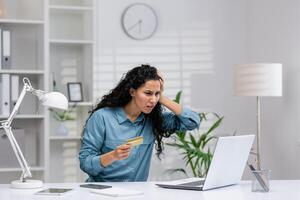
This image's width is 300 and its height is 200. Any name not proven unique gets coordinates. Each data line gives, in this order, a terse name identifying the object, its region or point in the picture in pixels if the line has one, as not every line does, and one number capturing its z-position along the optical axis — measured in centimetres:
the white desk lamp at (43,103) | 288
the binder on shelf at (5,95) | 464
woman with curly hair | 333
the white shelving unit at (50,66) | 471
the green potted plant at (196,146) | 486
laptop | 279
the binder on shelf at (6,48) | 466
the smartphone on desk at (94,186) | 284
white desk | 263
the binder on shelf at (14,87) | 469
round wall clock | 520
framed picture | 492
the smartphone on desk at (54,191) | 268
